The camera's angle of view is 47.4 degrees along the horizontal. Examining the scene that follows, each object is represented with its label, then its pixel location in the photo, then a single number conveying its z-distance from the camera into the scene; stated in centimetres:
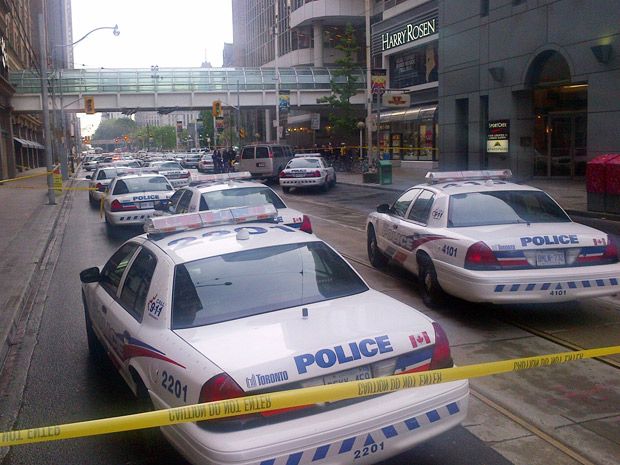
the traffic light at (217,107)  4938
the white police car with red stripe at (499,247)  734
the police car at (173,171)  2748
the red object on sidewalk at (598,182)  1762
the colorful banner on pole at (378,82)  3322
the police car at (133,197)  1659
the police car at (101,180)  2623
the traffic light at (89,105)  4562
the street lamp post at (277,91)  5327
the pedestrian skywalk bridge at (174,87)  5272
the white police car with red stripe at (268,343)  375
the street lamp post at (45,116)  2691
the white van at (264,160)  3572
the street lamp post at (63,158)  4952
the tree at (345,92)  4584
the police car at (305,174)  2938
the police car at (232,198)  1181
